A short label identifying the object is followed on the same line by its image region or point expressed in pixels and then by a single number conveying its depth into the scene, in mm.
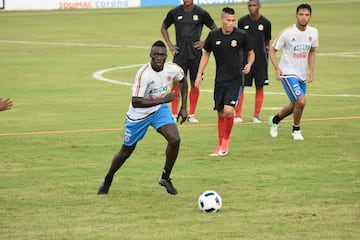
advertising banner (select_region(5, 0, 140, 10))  61744
